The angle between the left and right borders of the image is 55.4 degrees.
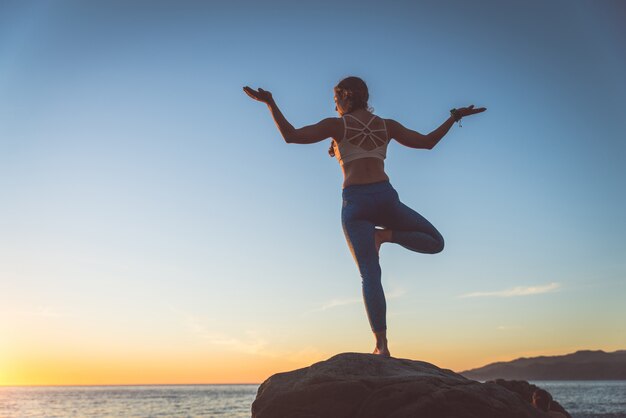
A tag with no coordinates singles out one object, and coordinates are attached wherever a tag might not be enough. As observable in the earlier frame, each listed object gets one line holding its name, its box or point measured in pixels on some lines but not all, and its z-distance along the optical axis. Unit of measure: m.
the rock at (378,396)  5.19
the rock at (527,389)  17.80
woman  6.48
